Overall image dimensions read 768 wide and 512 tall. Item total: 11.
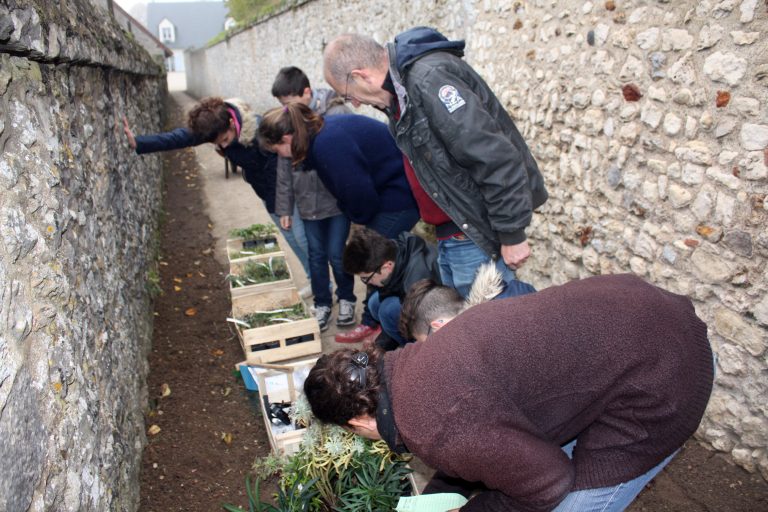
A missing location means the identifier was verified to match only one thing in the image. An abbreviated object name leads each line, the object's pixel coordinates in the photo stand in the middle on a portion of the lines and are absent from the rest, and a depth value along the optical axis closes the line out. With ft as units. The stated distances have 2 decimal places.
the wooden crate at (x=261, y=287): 14.21
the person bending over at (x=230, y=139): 12.62
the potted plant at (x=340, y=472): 8.18
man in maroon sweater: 4.87
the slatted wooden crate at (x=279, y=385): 9.98
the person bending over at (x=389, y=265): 10.74
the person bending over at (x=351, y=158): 11.60
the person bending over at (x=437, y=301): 7.38
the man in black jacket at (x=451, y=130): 7.97
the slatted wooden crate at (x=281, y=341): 12.39
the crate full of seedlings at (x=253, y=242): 16.69
